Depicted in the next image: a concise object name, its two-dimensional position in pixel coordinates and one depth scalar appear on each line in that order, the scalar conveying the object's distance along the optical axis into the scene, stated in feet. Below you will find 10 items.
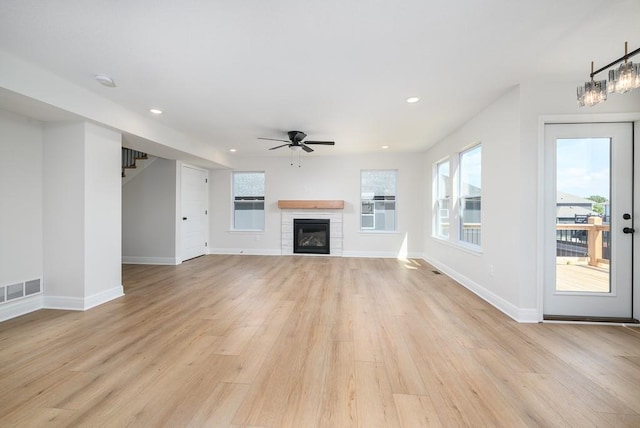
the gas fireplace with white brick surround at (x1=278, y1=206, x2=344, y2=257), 21.75
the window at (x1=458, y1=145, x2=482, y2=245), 12.96
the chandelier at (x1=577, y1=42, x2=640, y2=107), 5.73
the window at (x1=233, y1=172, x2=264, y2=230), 22.77
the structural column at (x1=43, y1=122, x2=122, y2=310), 10.38
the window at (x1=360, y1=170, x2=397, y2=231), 21.66
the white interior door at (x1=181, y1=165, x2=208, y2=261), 19.71
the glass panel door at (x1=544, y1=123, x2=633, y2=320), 9.18
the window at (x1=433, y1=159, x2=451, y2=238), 17.01
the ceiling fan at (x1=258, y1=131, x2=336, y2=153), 14.35
